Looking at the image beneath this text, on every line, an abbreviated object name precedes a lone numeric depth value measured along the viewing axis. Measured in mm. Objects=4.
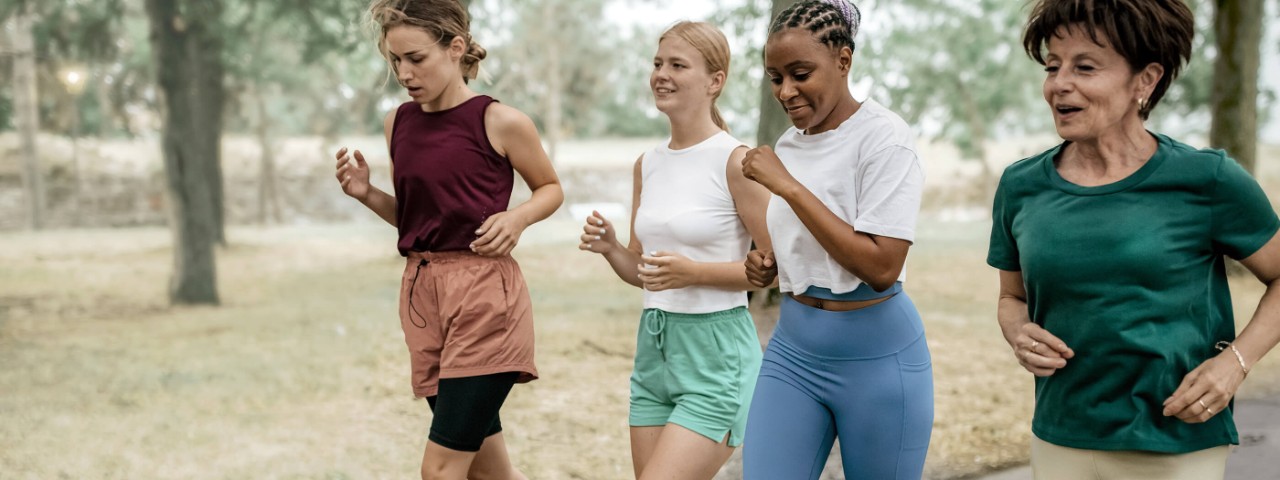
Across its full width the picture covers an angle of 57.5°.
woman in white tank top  3305
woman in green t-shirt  2158
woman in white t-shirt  2611
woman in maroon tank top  3258
